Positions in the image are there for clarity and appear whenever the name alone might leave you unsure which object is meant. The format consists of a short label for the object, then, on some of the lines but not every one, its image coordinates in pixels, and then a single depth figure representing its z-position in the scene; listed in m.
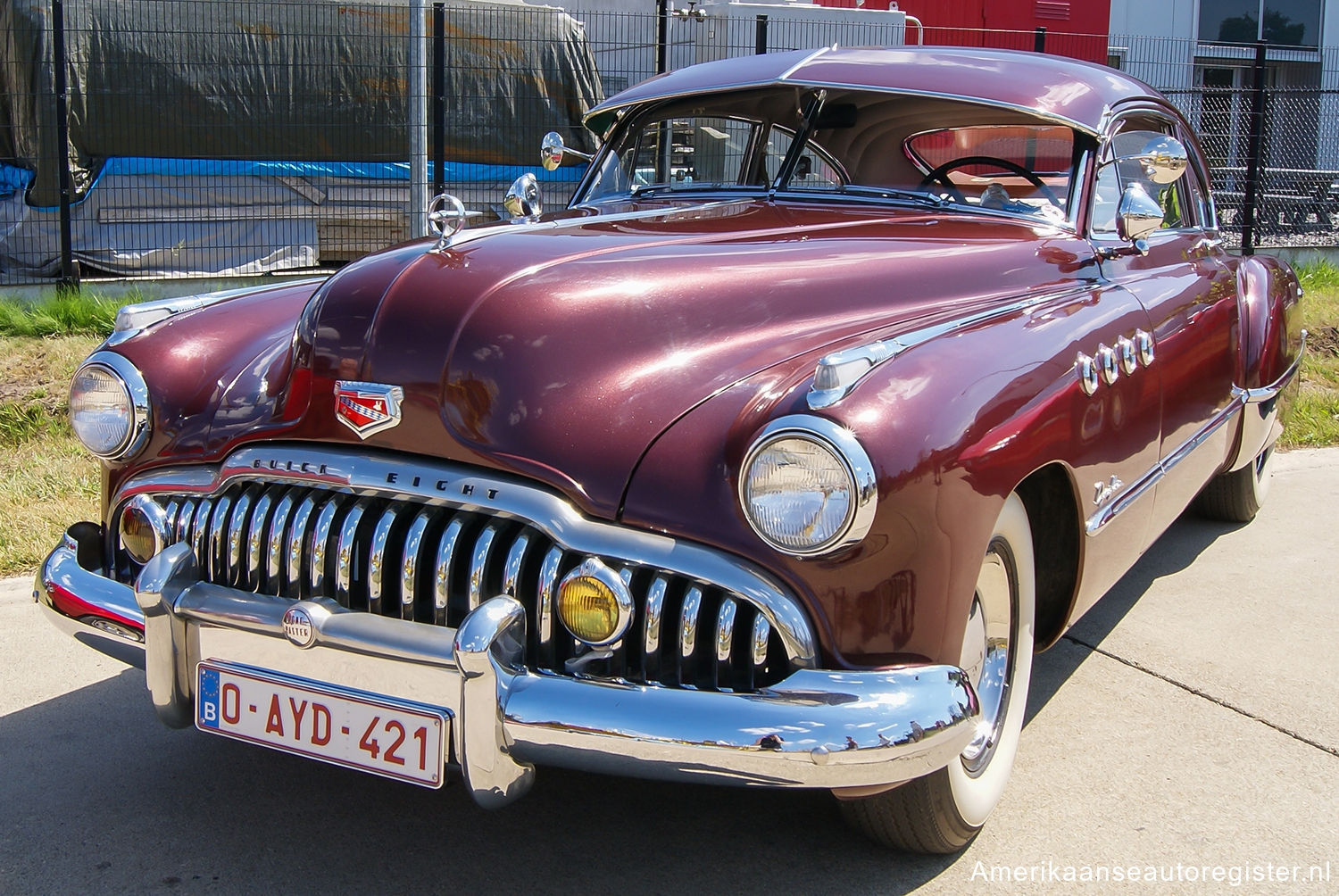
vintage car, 1.90
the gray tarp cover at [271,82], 7.84
